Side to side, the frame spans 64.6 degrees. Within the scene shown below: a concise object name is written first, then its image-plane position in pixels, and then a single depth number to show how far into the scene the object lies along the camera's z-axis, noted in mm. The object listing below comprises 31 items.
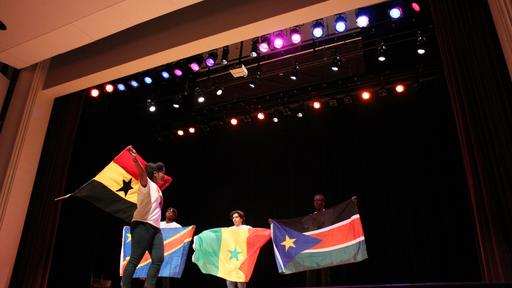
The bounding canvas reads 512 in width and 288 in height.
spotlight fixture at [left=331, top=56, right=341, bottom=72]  6582
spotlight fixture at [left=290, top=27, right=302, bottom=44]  5883
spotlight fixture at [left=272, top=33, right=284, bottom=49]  5965
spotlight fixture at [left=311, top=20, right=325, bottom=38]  5781
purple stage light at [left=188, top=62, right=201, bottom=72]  7062
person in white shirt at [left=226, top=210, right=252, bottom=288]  5945
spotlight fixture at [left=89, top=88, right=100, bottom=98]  6363
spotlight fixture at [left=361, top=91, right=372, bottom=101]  6996
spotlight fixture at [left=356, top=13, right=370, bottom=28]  5508
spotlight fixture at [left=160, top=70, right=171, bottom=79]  7434
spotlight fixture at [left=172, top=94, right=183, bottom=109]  7824
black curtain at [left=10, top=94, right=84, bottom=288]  4859
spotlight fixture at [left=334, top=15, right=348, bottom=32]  5734
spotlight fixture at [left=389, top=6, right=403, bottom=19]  5641
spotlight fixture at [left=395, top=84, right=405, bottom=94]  6766
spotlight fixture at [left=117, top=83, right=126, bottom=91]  7277
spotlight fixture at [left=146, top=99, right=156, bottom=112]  7996
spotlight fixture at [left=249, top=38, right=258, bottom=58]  6518
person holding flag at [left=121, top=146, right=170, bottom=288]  3525
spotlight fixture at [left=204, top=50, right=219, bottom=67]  6852
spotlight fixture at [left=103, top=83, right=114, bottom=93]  6832
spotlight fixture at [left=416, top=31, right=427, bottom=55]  6164
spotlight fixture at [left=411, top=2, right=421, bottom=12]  5797
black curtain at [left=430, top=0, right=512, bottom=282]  3002
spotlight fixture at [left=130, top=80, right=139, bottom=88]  7340
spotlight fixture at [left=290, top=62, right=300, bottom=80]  6816
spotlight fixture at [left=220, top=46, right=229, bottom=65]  6691
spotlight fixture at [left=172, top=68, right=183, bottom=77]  7418
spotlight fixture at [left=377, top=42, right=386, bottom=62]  6367
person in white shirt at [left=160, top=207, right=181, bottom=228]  6160
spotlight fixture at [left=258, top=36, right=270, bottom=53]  6156
